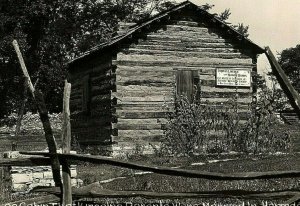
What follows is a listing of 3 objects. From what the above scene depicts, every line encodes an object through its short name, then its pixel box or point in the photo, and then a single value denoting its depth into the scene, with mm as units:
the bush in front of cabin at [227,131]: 15492
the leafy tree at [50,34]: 37250
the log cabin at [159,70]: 17953
